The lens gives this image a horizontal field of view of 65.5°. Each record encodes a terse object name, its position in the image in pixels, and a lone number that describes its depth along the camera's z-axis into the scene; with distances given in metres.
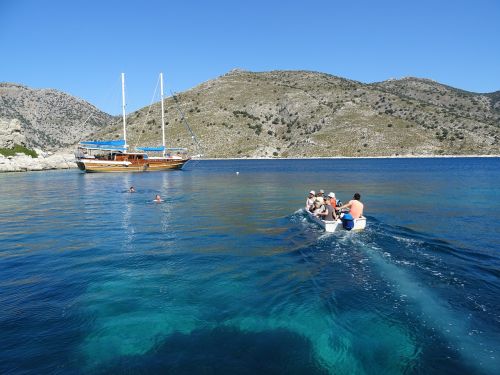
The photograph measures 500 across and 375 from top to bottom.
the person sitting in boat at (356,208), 21.36
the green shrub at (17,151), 100.61
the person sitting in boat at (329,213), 22.11
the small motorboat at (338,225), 21.62
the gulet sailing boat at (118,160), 80.75
